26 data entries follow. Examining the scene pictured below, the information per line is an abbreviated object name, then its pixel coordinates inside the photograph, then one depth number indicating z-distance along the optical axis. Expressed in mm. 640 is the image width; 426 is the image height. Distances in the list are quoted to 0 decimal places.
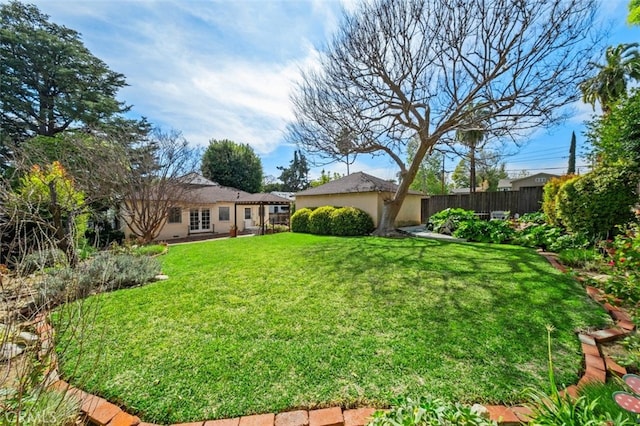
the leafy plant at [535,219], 11326
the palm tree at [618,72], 17533
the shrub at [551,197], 9164
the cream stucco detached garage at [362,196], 14258
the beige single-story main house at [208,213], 18109
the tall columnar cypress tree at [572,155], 34844
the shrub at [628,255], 4020
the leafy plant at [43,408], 1915
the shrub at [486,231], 9391
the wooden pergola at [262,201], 17809
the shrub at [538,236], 7778
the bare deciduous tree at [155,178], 12484
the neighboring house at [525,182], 36734
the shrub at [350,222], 13617
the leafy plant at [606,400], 1854
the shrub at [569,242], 6578
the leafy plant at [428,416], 1846
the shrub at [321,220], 14375
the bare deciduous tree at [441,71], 7906
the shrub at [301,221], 15789
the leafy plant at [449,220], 12312
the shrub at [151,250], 8926
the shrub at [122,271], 4803
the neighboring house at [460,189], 39672
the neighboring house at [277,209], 27625
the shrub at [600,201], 6246
